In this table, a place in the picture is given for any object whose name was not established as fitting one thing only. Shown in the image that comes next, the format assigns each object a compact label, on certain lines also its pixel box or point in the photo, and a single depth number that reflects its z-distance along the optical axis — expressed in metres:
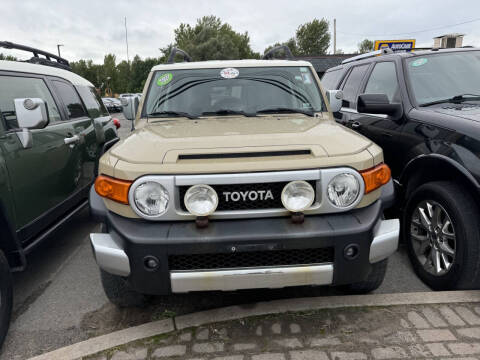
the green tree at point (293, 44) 66.88
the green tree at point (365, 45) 81.60
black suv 2.60
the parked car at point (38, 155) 2.63
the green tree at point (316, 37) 66.00
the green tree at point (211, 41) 49.19
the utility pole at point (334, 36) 52.59
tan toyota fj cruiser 2.04
